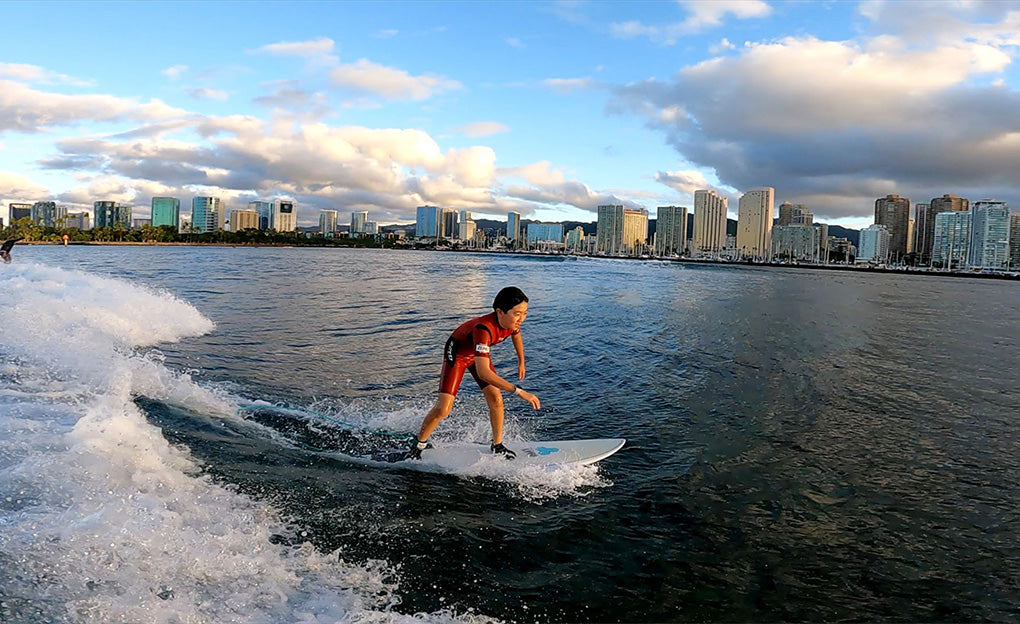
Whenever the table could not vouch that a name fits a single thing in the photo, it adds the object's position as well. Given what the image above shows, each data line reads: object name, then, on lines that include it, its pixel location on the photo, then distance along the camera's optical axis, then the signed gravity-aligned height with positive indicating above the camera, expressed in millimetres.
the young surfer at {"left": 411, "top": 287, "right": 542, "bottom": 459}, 7000 -1028
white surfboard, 7328 -2219
